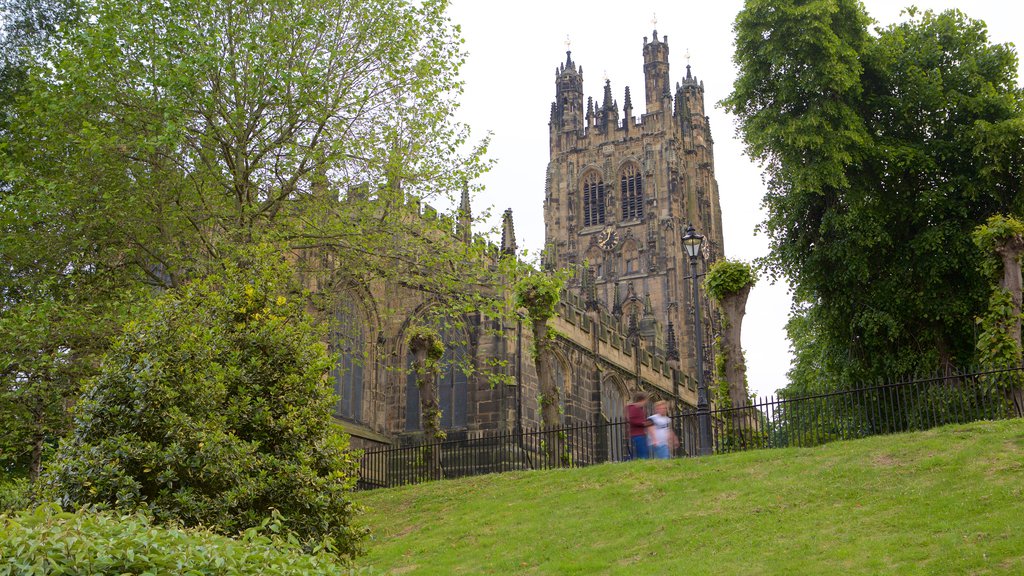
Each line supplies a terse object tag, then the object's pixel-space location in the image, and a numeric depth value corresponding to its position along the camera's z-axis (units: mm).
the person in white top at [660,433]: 20375
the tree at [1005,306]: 18969
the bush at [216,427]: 10234
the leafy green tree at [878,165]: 25234
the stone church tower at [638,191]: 71312
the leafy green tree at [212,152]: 18031
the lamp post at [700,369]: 19641
